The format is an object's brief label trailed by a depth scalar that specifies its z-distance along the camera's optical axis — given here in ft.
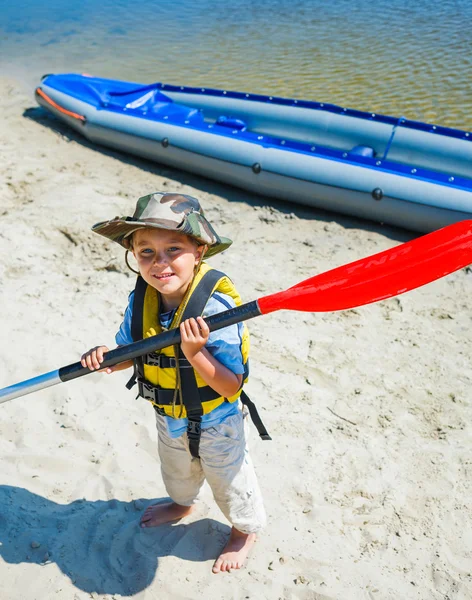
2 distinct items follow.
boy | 7.21
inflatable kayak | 19.04
